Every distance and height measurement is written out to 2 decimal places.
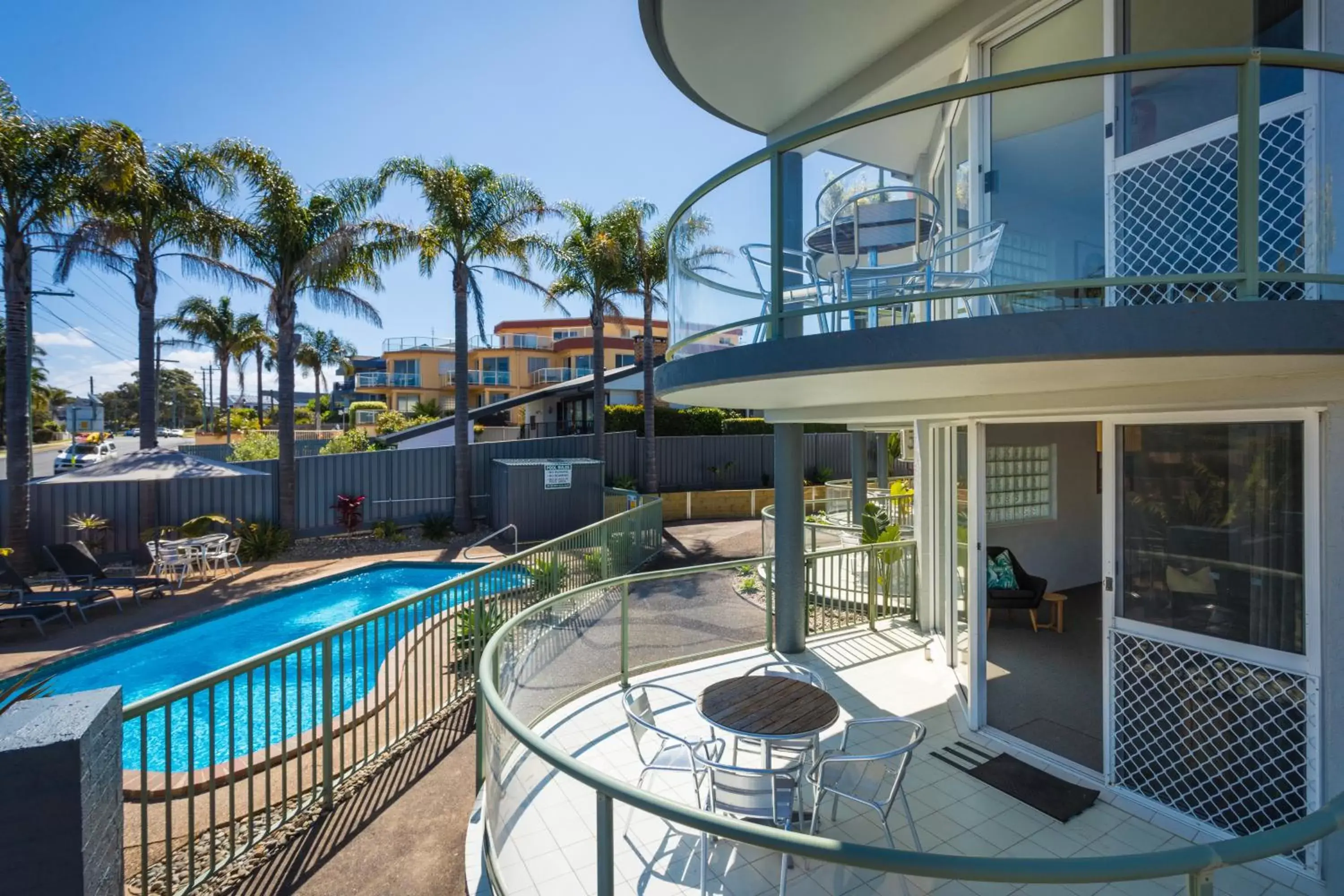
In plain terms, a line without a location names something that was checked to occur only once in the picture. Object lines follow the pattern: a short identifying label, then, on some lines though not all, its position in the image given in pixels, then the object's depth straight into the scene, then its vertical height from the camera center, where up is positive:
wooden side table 7.79 -2.19
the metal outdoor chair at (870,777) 3.42 -1.99
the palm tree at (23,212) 10.97 +4.16
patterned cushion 7.74 -1.73
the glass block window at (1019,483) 8.64 -0.71
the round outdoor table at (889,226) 4.38 +1.45
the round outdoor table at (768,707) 3.91 -1.78
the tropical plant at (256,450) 20.69 -0.24
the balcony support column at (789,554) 7.29 -1.36
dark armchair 7.53 -1.94
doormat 4.23 -2.50
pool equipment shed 15.71 -1.44
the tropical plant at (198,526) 13.18 -1.72
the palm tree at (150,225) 12.68 +4.59
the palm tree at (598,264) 19.31 +5.38
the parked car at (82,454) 30.36 -0.47
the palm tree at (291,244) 14.55 +4.74
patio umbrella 10.95 -0.46
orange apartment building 43.91 +5.32
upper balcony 2.75 +1.16
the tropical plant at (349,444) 22.98 -0.09
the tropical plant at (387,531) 15.91 -2.25
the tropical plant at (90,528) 12.59 -1.66
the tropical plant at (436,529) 16.19 -2.27
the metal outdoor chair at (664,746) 3.77 -1.95
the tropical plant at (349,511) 15.99 -1.75
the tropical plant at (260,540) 13.82 -2.15
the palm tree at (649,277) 19.94 +5.11
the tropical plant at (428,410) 36.24 +1.76
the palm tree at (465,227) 16.25 +5.67
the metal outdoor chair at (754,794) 3.39 -1.95
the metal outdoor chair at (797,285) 5.47 +1.38
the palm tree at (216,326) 37.38 +7.05
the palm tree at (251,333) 39.19 +6.88
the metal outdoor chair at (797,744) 4.05 -2.04
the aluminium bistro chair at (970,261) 4.23 +1.24
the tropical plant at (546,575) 8.27 -1.82
